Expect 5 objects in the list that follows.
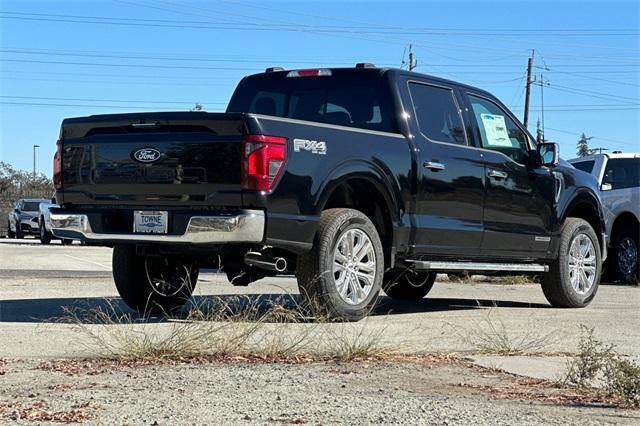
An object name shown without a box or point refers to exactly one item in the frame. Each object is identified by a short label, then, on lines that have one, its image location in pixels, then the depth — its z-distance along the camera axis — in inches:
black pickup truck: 306.2
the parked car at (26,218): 1530.5
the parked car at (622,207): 592.1
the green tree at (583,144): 3482.3
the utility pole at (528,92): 1949.8
